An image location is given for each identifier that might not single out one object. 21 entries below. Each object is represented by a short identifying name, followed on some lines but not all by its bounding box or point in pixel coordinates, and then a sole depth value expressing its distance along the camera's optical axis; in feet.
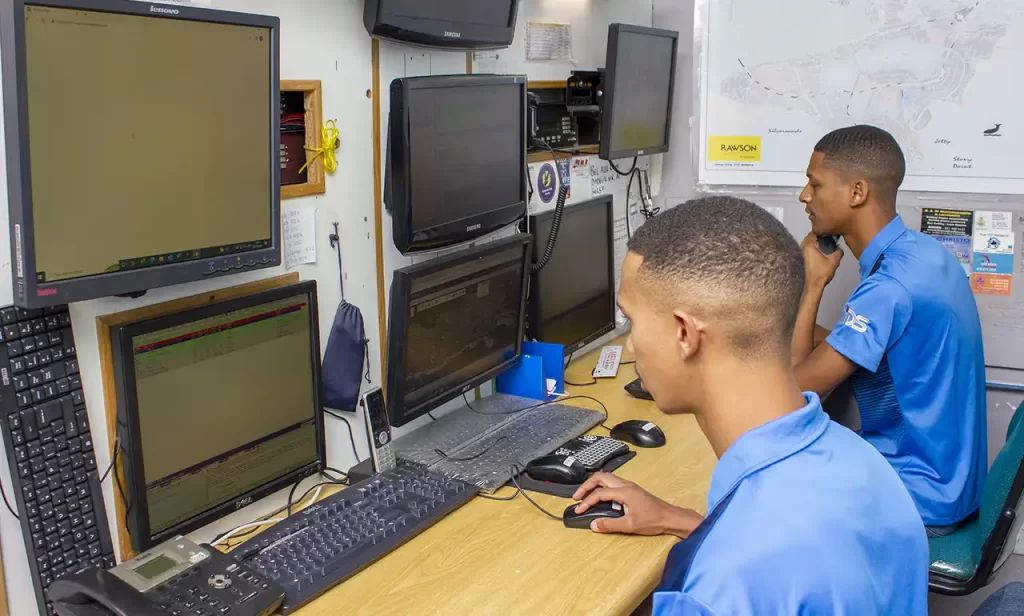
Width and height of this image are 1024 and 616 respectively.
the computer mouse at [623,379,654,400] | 8.13
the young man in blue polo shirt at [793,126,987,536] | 7.16
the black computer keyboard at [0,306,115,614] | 4.33
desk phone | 4.36
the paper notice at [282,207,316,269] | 5.72
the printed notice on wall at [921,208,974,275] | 8.91
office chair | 6.28
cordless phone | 6.21
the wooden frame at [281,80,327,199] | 5.68
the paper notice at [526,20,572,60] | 8.07
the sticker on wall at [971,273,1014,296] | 8.87
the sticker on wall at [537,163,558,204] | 8.32
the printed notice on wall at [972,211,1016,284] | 8.75
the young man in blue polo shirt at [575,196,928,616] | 3.29
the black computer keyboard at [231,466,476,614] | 4.95
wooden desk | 4.83
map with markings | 8.58
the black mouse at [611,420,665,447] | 7.01
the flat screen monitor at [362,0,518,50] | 5.90
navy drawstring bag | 6.16
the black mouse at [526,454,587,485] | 6.21
